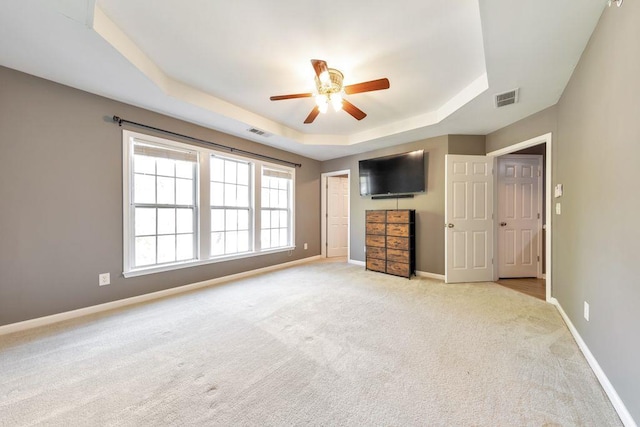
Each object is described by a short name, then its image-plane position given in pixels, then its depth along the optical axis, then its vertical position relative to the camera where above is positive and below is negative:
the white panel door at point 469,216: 3.82 -0.05
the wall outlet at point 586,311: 1.92 -0.80
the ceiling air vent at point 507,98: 2.61 +1.31
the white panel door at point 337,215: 5.90 -0.04
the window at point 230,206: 3.91 +0.13
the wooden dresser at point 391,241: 4.10 -0.51
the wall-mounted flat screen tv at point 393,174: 4.22 +0.74
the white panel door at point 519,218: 4.04 -0.09
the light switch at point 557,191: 2.61 +0.25
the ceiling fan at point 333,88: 2.15 +1.21
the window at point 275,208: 4.69 +0.11
